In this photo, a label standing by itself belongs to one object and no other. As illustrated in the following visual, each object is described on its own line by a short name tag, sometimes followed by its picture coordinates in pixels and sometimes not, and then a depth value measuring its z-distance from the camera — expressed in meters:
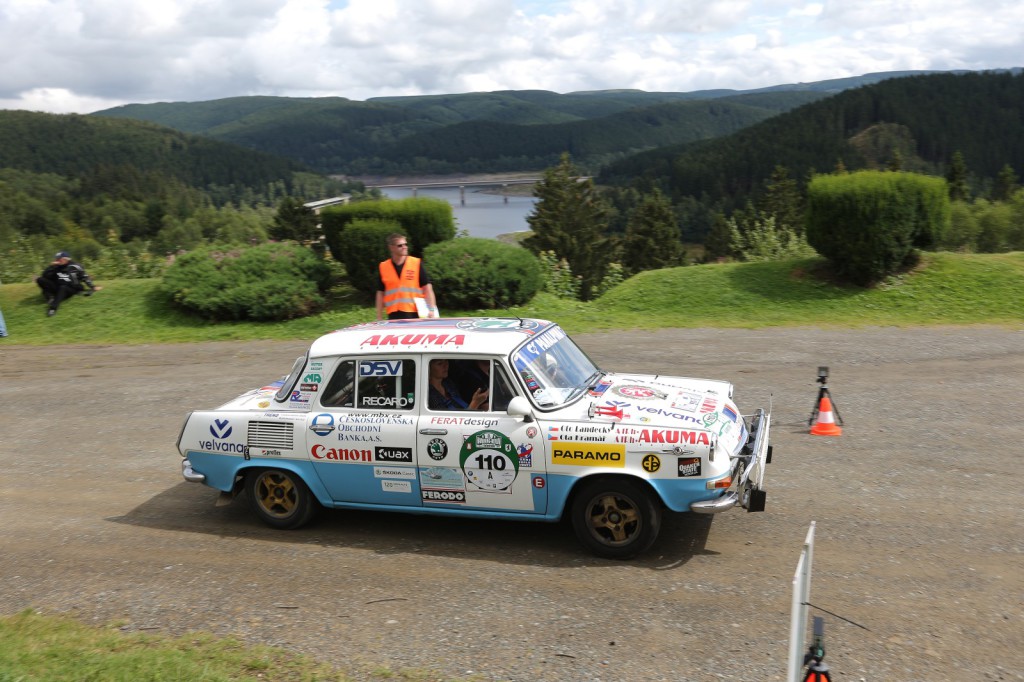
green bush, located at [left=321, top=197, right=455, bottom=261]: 19.67
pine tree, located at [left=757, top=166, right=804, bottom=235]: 90.75
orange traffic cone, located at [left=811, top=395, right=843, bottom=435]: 9.76
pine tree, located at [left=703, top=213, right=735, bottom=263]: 101.94
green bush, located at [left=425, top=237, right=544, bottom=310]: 18.02
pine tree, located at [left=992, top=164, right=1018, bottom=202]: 104.95
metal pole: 3.38
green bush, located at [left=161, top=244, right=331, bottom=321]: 18.09
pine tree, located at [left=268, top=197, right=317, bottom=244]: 88.88
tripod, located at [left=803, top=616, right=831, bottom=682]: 3.64
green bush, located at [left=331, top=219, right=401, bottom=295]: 18.94
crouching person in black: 19.11
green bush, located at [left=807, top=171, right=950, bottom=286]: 17.64
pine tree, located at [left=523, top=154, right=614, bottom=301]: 73.12
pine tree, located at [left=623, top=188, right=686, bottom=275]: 91.19
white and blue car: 6.56
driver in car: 7.12
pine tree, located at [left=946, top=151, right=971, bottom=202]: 80.74
